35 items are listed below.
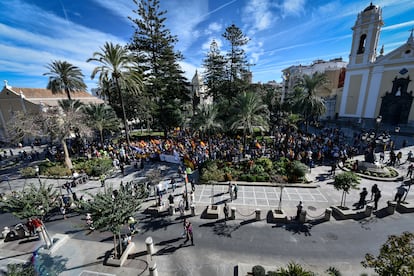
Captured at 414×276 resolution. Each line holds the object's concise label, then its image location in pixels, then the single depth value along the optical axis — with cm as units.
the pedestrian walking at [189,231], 929
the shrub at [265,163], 1705
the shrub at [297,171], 1538
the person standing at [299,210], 1043
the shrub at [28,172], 1755
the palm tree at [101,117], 2536
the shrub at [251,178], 1548
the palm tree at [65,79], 2573
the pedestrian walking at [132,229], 979
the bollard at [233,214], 1088
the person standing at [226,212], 1080
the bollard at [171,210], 1178
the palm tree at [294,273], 588
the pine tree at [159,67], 2845
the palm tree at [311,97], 2475
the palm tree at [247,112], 1894
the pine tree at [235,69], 3022
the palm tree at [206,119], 1842
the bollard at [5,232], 1044
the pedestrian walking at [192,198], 1245
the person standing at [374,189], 1132
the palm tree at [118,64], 1927
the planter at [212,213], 1123
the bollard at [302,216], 1038
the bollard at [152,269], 696
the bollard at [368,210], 1061
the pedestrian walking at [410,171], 1464
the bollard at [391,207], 1069
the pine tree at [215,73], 3077
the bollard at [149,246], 801
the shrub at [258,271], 692
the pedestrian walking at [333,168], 1597
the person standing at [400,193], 1079
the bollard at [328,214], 1050
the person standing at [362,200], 1118
